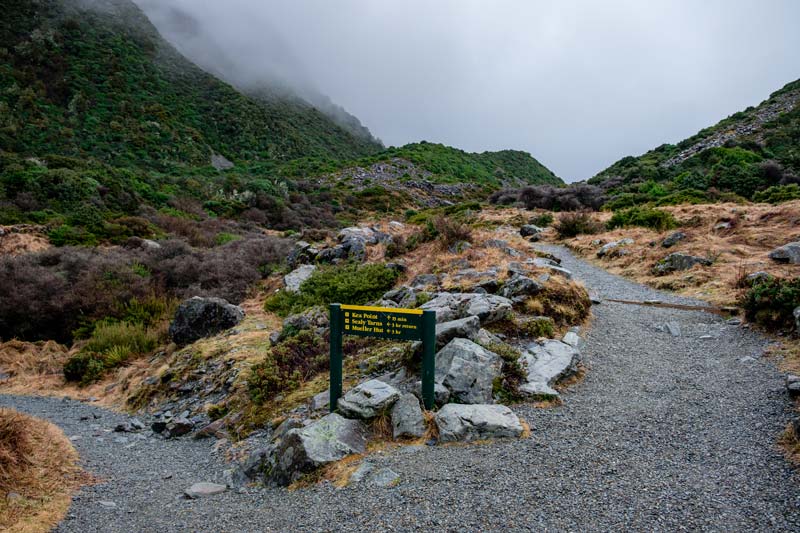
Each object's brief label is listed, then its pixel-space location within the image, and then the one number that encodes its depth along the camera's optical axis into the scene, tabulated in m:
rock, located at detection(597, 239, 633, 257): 14.28
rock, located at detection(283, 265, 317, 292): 11.30
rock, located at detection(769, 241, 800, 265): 9.10
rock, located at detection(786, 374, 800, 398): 4.66
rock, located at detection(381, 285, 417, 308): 7.93
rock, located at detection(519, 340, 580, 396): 5.35
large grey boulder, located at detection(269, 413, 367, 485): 4.19
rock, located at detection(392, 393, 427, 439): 4.50
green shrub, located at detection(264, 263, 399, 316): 9.73
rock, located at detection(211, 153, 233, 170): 44.25
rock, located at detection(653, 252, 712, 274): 10.88
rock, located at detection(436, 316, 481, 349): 5.82
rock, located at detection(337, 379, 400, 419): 4.79
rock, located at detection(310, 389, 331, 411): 5.50
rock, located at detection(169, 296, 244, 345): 9.29
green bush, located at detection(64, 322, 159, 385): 8.98
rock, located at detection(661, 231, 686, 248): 12.80
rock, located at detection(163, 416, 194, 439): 6.38
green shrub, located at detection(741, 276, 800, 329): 6.67
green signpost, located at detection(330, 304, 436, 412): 4.77
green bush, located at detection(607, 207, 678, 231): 15.38
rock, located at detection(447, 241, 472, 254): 10.74
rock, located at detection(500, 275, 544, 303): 7.56
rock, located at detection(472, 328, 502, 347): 5.86
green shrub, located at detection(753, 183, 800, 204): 16.42
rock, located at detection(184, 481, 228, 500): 4.33
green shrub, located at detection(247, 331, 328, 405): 6.41
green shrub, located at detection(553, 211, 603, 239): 18.75
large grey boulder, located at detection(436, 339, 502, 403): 5.04
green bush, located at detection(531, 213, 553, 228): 22.86
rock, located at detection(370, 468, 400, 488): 3.80
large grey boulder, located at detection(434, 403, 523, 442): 4.40
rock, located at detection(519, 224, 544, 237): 20.62
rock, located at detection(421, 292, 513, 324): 6.68
